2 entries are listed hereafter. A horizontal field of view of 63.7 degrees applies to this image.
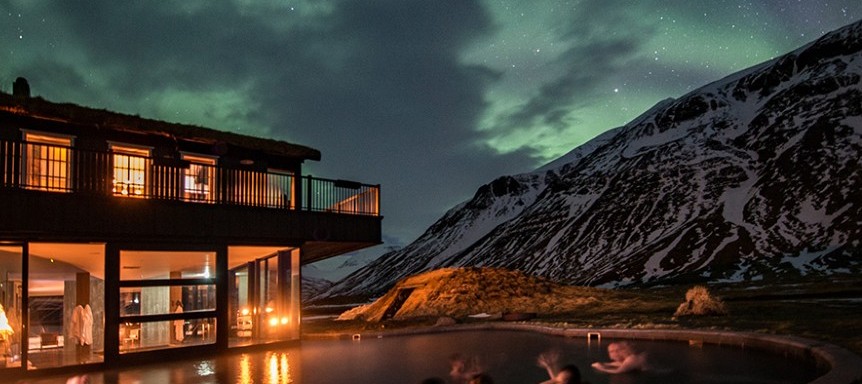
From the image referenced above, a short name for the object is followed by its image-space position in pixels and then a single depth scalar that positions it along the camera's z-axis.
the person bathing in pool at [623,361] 14.45
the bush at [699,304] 27.38
